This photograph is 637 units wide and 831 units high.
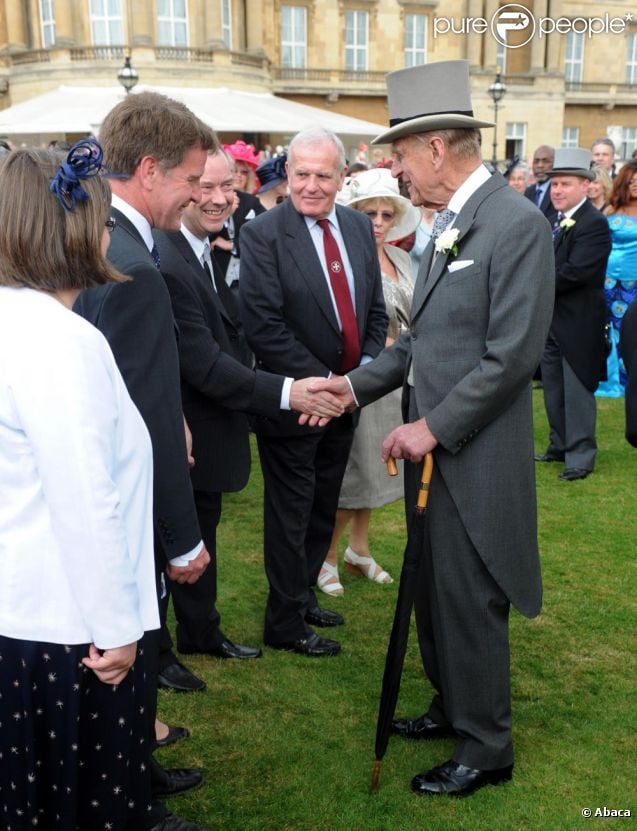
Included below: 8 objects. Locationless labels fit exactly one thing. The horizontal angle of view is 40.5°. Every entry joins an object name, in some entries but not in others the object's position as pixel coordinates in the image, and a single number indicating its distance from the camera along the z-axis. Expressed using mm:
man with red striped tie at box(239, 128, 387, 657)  3777
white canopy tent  16516
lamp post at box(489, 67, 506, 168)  25255
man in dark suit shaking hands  3340
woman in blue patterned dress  7758
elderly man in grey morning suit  2643
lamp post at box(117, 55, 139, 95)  19469
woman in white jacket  1699
